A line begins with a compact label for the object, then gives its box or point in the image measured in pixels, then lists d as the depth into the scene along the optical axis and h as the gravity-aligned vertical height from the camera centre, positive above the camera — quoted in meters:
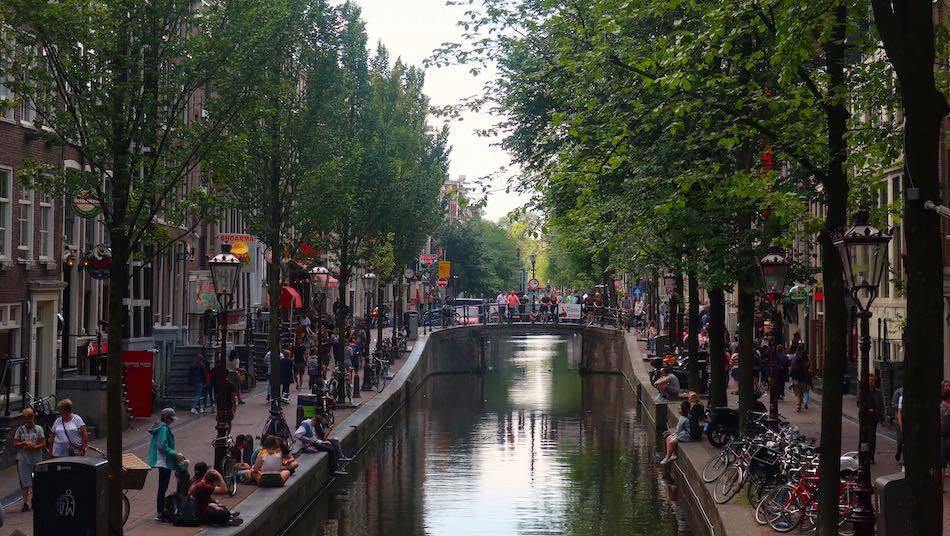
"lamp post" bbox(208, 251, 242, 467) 24.22 +0.36
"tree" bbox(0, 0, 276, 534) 17.39 +3.16
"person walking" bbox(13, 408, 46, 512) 21.28 -2.12
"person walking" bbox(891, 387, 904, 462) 24.77 -2.08
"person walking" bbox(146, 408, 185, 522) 20.62 -2.20
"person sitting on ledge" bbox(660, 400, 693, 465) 32.06 -2.90
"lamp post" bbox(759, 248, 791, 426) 24.67 +0.92
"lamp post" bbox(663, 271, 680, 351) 55.03 -0.26
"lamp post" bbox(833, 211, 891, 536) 16.34 +0.59
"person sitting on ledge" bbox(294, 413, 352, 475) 29.39 -2.79
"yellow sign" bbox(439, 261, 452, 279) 99.21 +3.96
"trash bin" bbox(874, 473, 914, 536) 13.77 -2.01
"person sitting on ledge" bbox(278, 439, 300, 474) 25.67 -2.83
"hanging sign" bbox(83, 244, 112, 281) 30.50 +1.33
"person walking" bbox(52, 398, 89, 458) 21.73 -1.96
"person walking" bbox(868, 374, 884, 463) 25.86 -1.98
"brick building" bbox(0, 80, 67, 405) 30.12 +1.34
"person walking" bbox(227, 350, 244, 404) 36.38 -1.52
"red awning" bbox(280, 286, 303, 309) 56.66 +1.01
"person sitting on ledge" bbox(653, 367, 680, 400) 42.31 -2.21
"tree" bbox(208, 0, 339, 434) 36.78 +4.99
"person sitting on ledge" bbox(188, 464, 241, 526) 19.71 -2.88
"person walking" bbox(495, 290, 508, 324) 81.69 +0.86
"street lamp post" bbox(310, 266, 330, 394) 56.22 +2.06
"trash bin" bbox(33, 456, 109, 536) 16.47 -2.27
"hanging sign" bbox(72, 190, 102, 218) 18.33 +2.43
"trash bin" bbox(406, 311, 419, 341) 69.19 -0.31
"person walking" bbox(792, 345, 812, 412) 38.38 -1.72
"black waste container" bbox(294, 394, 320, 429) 31.45 -2.12
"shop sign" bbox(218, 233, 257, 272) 47.38 +2.88
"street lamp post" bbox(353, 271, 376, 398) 45.46 +1.06
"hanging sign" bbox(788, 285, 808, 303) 41.69 +0.80
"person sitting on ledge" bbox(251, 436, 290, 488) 24.11 -2.79
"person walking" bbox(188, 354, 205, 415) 37.28 -1.76
